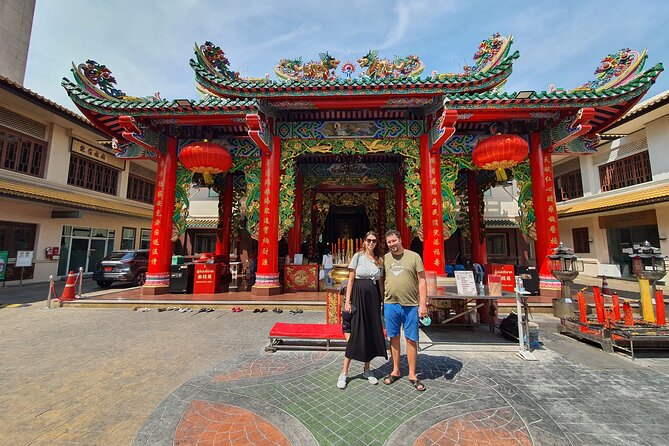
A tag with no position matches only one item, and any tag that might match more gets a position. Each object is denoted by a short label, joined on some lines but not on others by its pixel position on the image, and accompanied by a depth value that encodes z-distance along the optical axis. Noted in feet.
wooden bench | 13.56
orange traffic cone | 24.26
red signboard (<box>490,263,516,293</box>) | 26.11
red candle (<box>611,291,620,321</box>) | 16.13
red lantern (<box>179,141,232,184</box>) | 25.34
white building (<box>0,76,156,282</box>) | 35.81
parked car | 34.32
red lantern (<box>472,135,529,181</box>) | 23.03
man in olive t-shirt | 10.46
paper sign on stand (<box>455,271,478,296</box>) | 14.99
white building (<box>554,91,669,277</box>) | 36.24
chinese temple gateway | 23.76
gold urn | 20.03
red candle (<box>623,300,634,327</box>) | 15.05
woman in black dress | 10.37
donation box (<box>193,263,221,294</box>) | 27.61
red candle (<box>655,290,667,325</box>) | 14.76
